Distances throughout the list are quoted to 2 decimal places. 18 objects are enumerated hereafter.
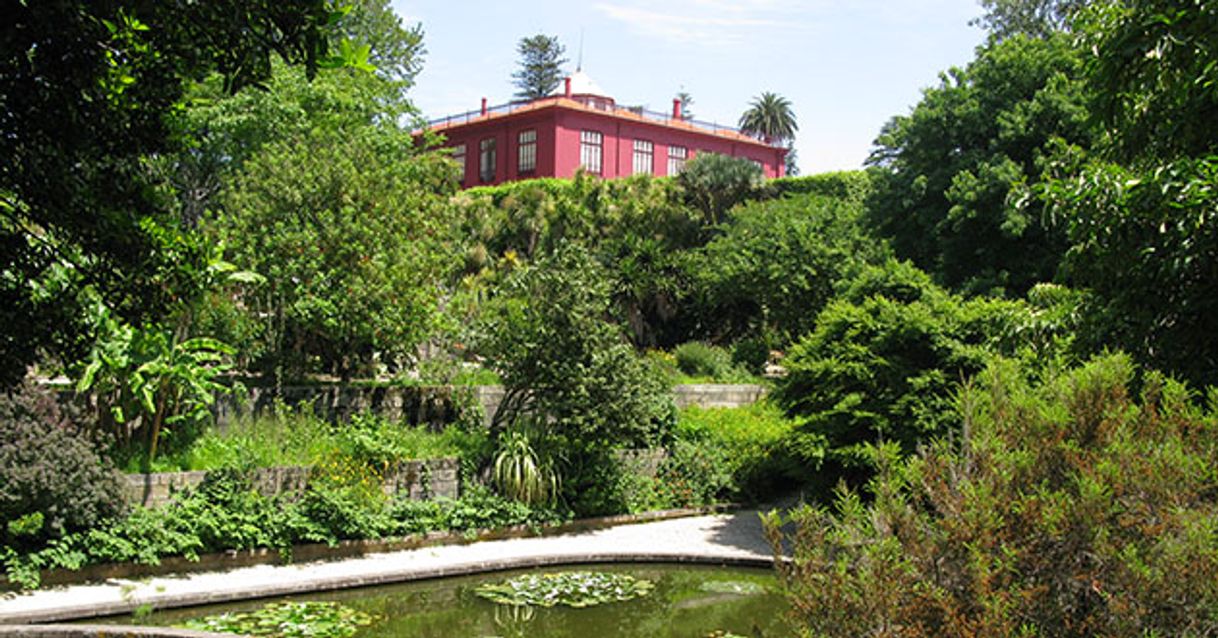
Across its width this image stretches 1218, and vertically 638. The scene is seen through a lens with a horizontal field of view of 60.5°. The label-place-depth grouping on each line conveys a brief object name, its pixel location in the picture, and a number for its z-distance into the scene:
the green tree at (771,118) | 73.31
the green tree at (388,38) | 35.78
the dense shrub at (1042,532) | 4.22
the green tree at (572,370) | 15.93
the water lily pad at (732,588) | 12.69
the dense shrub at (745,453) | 18.58
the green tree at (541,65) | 70.19
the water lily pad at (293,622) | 9.98
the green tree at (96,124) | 4.18
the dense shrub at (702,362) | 24.59
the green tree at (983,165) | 19.44
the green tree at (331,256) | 16.19
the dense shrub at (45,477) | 11.09
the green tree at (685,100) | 82.75
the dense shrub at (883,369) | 15.11
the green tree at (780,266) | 25.42
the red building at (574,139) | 42.66
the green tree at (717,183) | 32.69
